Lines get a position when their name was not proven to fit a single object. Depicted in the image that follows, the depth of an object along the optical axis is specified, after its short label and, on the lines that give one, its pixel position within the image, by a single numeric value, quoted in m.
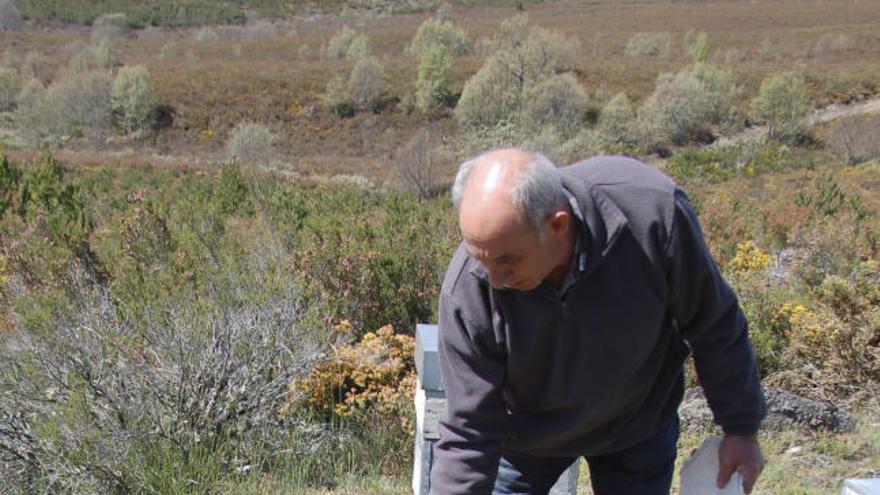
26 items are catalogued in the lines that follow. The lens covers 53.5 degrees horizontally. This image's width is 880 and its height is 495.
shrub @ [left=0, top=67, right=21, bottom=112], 54.72
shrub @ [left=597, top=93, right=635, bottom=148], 43.06
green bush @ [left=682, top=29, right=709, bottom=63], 59.28
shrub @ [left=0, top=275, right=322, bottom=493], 3.63
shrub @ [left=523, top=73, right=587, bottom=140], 45.06
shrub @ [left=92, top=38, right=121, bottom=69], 61.94
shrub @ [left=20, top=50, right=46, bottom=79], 59.81
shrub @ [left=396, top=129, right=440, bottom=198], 33.38
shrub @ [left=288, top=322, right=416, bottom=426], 4.55
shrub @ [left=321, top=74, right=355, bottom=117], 52.62
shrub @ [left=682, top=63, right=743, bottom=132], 44.19
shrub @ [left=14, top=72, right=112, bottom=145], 49.94
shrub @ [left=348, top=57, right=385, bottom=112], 53.03
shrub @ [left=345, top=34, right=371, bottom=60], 67.38
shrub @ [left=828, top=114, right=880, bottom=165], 34.16
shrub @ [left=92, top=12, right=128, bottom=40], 90.75
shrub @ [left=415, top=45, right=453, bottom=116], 52.03
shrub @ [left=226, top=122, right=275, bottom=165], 42.53
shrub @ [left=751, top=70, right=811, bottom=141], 40.75
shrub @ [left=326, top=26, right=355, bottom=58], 70.44
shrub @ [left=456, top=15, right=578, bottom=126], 47.00
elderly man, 1.84
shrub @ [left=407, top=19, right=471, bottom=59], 68.44
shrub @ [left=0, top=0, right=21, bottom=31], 86.56
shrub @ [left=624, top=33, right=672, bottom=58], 68.79
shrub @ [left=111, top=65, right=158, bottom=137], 50.28
